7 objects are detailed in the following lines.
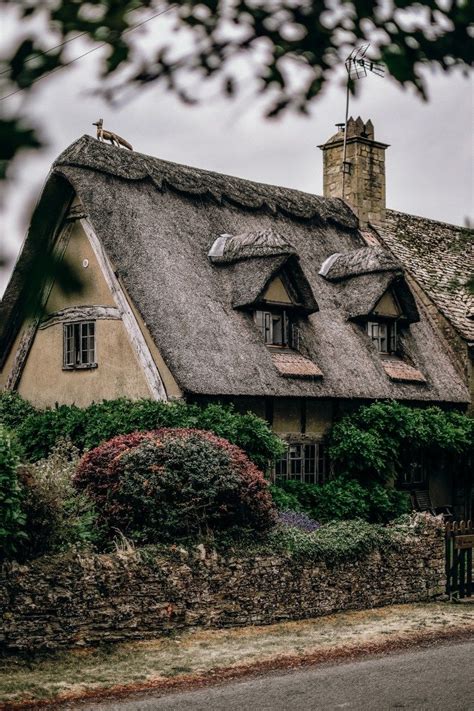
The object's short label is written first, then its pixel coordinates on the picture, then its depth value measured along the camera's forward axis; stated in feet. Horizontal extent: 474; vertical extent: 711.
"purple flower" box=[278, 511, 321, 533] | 51.69
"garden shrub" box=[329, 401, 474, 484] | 65.41
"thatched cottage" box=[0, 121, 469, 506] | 59.88
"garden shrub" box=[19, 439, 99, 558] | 37.96
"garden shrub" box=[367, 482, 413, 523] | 64.95
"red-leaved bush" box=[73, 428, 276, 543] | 42.86
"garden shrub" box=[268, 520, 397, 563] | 44.83
